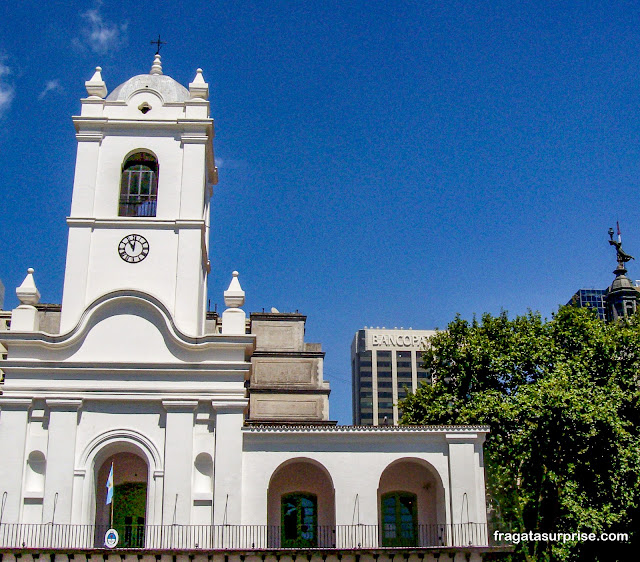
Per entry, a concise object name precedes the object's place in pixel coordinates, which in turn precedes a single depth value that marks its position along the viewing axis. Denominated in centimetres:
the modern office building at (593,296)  14862
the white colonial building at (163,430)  2770
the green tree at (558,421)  3444
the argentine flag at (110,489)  2714
